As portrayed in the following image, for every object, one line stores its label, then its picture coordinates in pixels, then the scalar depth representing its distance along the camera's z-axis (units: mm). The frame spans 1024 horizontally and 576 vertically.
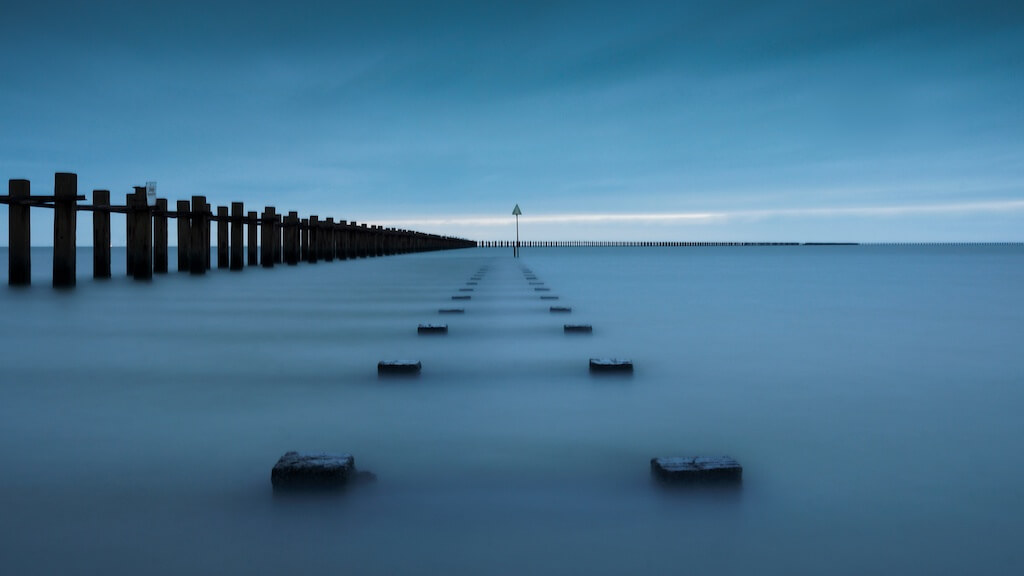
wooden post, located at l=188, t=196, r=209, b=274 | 17953
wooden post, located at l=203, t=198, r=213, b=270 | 17973
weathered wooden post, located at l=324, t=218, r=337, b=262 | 31375
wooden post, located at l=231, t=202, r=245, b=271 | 21000
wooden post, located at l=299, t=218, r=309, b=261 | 29078
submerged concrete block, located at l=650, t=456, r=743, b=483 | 2688
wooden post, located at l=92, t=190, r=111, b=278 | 13758
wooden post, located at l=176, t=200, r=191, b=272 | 17375
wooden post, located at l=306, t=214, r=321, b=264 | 28625
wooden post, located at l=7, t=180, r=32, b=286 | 12016
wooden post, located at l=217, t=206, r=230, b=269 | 20297
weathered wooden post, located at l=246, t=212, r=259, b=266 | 22173
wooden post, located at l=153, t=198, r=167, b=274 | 17531
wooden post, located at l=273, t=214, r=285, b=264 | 24438
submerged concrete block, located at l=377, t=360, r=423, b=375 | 4902
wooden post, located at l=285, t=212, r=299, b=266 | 25838
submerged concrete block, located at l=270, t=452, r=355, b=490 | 2629
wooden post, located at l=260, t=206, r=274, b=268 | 23156
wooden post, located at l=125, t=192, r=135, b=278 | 14547
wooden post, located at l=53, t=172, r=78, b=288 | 12273
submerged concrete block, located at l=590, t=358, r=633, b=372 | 5078
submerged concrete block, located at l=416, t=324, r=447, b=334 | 7164
